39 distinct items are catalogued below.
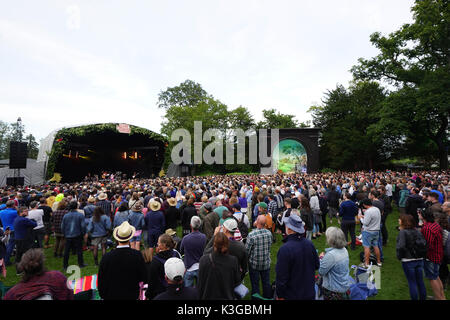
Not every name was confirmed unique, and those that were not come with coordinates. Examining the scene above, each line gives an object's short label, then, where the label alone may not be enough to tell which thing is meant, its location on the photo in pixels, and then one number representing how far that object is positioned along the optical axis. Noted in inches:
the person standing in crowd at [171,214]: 254.9
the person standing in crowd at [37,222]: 236.1
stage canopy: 753.6
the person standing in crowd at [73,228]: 213.6
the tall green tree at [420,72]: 746.8
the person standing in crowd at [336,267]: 109.7
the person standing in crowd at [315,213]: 285.0
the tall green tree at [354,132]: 1197.1
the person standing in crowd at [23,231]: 213.8
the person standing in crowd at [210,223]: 187.3
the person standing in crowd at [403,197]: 322.4
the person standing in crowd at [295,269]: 106.7
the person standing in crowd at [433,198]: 190.9
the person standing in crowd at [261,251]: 143.1
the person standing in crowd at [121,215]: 225.5
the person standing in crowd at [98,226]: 220.5
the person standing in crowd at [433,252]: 136.4
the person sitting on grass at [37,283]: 81.5
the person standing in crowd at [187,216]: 233.8
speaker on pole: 622.9
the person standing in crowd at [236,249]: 126.0
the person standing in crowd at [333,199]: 328.4
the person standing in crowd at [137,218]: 226.9
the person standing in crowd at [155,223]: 221.3
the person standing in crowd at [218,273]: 94.5
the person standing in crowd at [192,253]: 143.1
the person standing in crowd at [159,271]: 109.7
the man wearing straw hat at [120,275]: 107.3
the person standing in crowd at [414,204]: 245.1
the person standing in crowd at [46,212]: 268.7
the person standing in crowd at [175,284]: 80.0
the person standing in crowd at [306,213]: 230.7
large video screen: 1232.2
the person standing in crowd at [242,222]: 190.2
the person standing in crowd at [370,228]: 189.6
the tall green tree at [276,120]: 1640.0
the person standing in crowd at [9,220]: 226.1
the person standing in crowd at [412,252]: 131.3
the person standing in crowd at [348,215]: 228.8
